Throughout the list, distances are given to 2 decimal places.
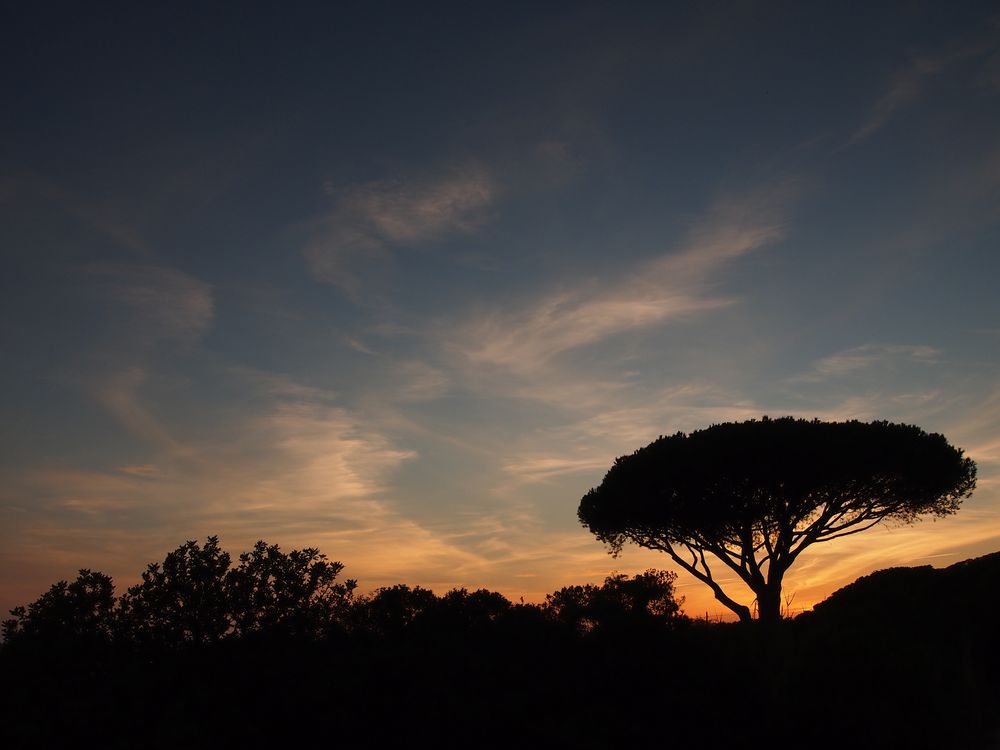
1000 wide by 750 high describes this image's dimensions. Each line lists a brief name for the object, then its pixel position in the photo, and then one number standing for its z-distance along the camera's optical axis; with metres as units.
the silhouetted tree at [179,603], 15.69
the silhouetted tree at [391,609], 18.02
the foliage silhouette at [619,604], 18.98
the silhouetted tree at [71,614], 14.91
